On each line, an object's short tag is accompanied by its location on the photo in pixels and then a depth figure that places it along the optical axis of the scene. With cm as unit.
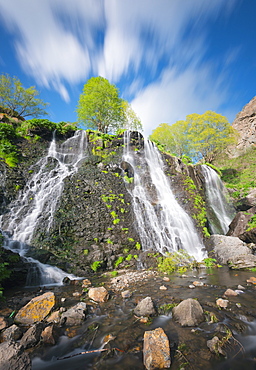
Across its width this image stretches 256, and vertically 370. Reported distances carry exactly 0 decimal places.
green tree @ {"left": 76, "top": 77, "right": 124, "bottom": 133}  2114
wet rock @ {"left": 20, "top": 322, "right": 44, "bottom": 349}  253
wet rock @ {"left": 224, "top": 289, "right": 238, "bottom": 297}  426
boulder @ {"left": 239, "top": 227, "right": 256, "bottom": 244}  940
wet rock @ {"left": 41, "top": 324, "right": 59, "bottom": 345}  261
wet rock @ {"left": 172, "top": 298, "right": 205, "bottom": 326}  297
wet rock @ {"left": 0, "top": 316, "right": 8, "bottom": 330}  294
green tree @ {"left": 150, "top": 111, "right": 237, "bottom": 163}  2330
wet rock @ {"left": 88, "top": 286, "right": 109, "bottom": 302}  432
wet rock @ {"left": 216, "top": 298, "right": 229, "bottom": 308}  360
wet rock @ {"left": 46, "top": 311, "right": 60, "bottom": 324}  322
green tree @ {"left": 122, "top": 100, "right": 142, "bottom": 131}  2567
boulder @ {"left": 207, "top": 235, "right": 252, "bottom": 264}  829
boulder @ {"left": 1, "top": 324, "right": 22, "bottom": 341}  268
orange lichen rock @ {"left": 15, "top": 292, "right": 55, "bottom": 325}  326
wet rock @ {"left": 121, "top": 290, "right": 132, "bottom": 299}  450
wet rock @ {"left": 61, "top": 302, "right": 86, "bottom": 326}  322
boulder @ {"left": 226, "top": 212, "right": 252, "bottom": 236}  1064
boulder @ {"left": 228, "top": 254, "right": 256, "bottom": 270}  720
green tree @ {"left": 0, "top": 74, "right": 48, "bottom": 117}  2077
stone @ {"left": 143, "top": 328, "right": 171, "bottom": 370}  206
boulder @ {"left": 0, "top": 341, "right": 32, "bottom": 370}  184
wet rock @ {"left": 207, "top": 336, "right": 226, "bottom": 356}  225
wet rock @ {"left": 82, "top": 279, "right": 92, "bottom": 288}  560
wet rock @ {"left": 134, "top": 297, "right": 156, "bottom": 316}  345
